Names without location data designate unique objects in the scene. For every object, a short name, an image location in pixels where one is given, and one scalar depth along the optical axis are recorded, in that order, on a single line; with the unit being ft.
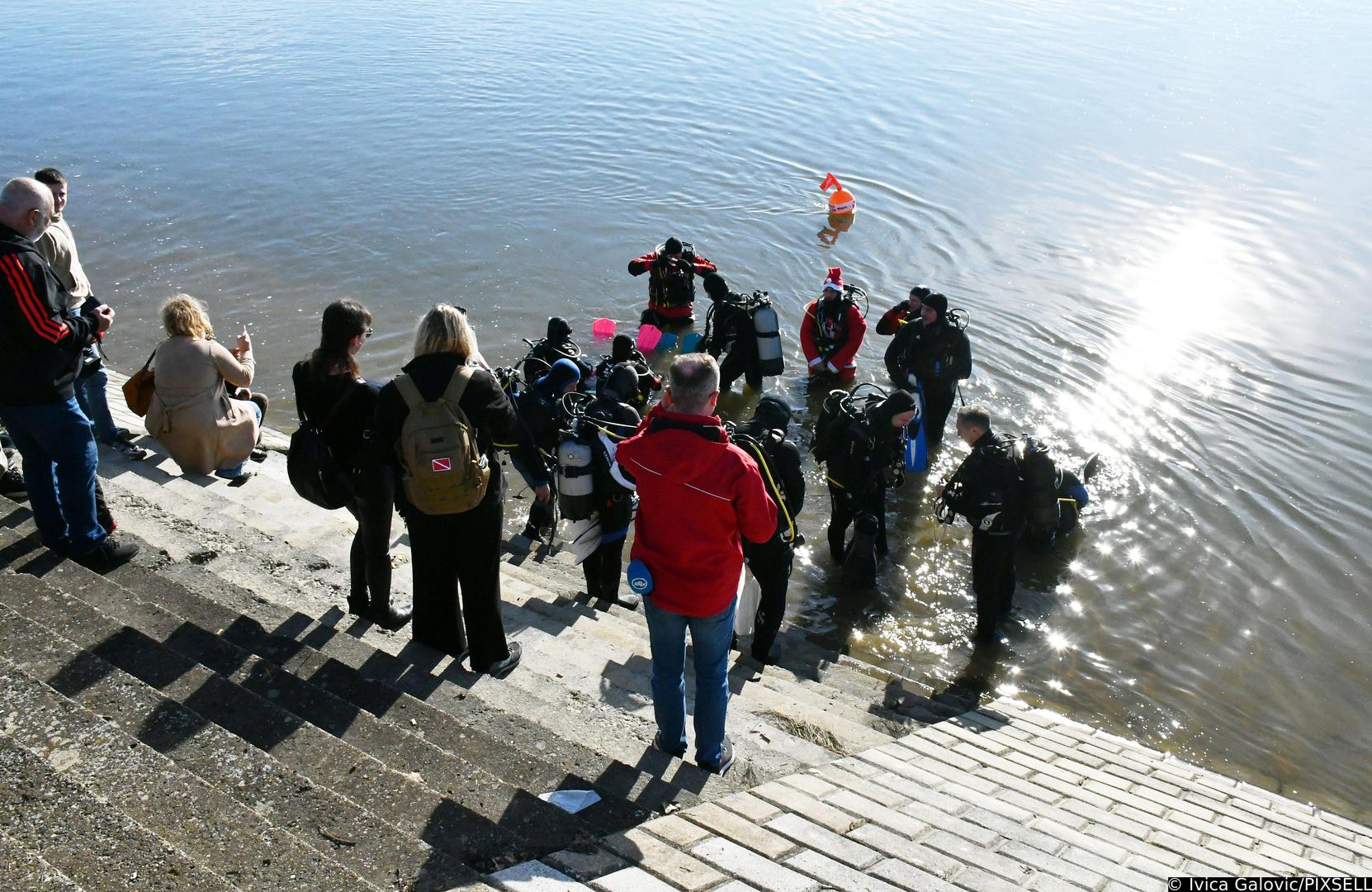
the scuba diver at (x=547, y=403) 18.88
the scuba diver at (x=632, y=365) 20.10
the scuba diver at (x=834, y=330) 30.63
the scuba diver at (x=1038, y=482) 18.72
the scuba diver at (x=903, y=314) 26.61
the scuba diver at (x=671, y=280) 33.27
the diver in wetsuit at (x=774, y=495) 14.78
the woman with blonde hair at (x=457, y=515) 12.41
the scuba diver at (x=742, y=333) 29.86
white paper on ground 10.31
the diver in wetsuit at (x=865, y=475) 20.71
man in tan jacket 17.39
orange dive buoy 49.65
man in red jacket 11.51
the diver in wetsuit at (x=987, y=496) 18.61
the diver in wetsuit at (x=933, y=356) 26.35
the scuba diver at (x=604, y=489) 17.06
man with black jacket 13.19
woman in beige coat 18.25
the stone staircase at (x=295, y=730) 8.33
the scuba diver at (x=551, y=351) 20.92
